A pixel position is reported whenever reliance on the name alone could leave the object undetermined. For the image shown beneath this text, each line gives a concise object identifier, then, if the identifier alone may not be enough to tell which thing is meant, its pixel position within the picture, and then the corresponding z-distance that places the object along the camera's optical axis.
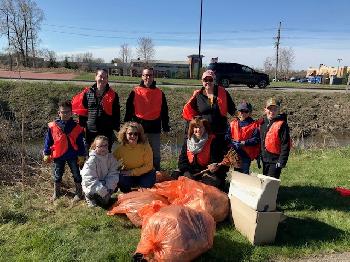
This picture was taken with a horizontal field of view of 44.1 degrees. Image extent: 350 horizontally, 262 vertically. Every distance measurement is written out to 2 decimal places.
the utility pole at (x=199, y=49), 43.08
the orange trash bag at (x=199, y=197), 5.02
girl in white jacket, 5.63
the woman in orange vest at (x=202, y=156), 6.07
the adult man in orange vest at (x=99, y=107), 6.21
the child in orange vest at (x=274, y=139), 5.85
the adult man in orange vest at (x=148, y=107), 6.62
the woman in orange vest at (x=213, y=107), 6.26
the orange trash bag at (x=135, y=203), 5.10
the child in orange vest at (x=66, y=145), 6.12
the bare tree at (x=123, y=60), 79.75
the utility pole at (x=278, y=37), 60.54
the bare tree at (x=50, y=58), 50.33
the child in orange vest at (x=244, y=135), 6.18
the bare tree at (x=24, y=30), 55.06
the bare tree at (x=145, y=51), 67.71
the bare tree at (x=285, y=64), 73.32
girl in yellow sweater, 6.04
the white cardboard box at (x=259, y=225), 4.61
